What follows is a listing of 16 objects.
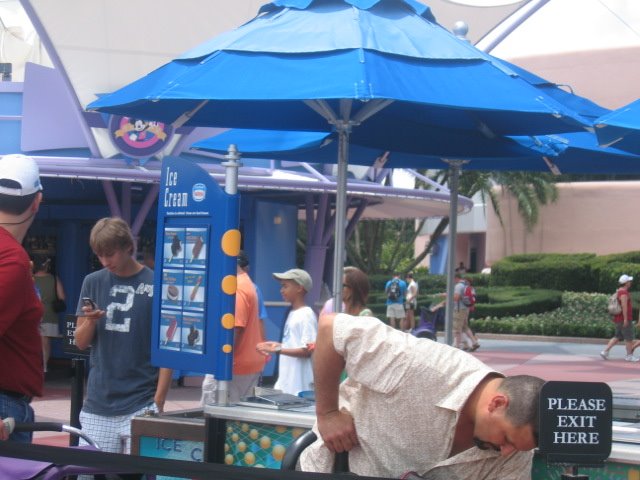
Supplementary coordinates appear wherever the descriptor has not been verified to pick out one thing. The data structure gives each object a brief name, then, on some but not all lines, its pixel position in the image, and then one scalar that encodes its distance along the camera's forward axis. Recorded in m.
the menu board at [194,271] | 4.65
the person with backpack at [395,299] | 25.09
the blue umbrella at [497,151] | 7.14
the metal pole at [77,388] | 7.36
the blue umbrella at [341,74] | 5.02
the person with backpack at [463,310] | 21.62
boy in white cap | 7.93
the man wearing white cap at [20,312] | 3.77
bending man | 3.14
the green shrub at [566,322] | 26.33
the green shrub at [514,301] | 28.80
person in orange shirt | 7.58
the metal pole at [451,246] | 7.27
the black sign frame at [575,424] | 2.86
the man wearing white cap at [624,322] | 20.33
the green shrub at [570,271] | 32.19
